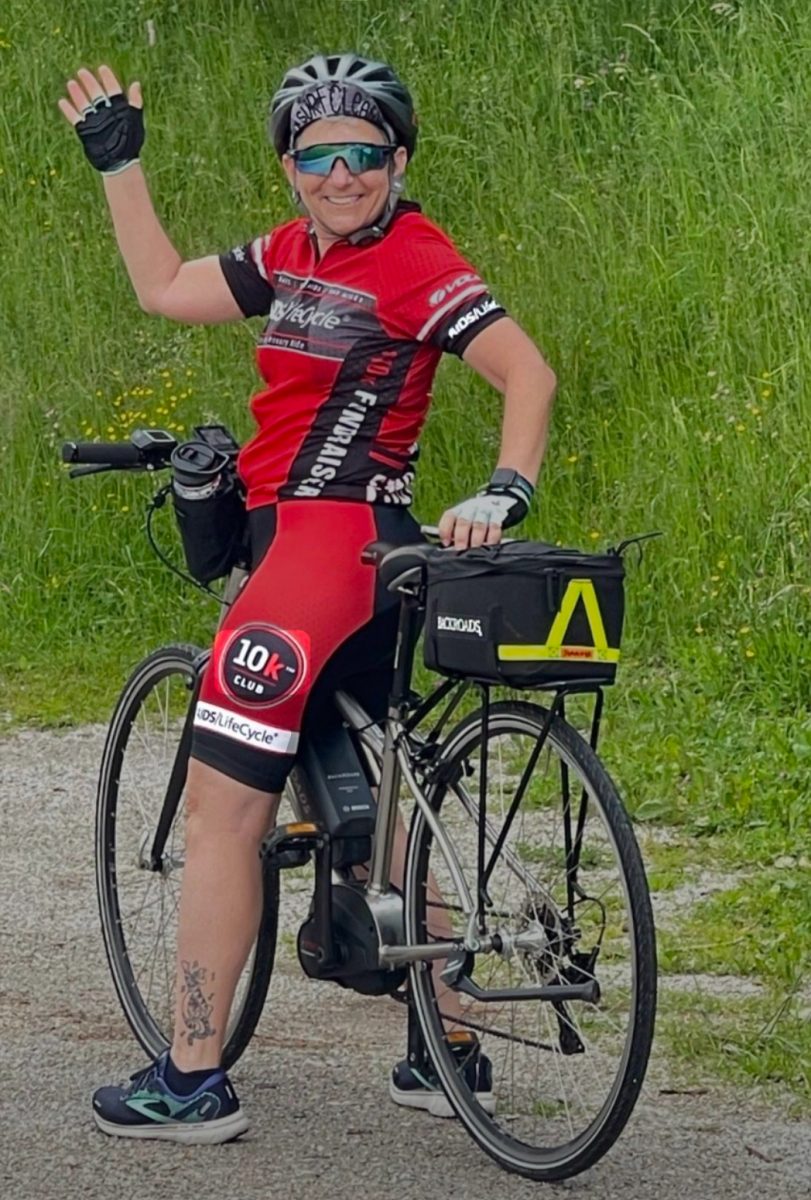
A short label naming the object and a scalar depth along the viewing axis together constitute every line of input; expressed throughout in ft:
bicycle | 27.76
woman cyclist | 29.32
